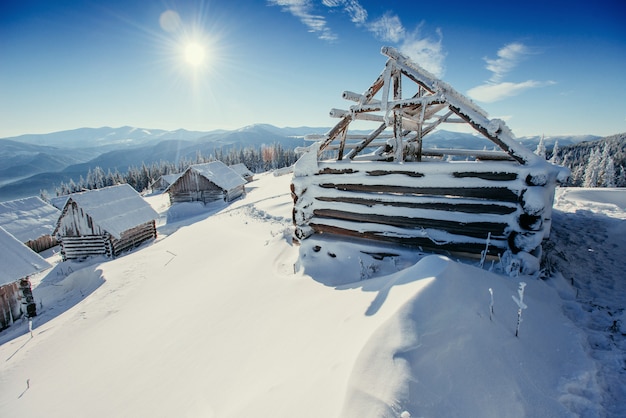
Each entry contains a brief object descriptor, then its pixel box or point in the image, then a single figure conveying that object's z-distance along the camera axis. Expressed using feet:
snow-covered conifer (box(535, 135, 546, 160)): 146.06
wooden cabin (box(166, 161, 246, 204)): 93.86
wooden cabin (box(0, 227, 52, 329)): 30.22
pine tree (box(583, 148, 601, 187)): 154.98
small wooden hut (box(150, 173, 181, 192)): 176.86
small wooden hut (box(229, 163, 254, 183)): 168.86
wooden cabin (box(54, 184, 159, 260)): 50.62
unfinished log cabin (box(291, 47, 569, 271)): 13.98
